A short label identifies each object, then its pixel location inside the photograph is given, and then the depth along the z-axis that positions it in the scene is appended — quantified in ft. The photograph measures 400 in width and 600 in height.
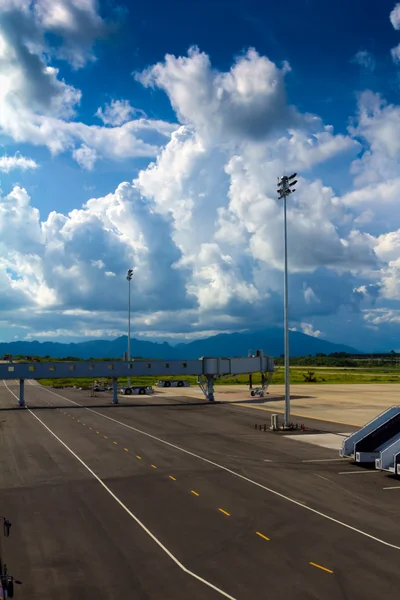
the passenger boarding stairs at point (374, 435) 130.72
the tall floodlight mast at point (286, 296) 177.68
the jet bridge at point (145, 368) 261.65
